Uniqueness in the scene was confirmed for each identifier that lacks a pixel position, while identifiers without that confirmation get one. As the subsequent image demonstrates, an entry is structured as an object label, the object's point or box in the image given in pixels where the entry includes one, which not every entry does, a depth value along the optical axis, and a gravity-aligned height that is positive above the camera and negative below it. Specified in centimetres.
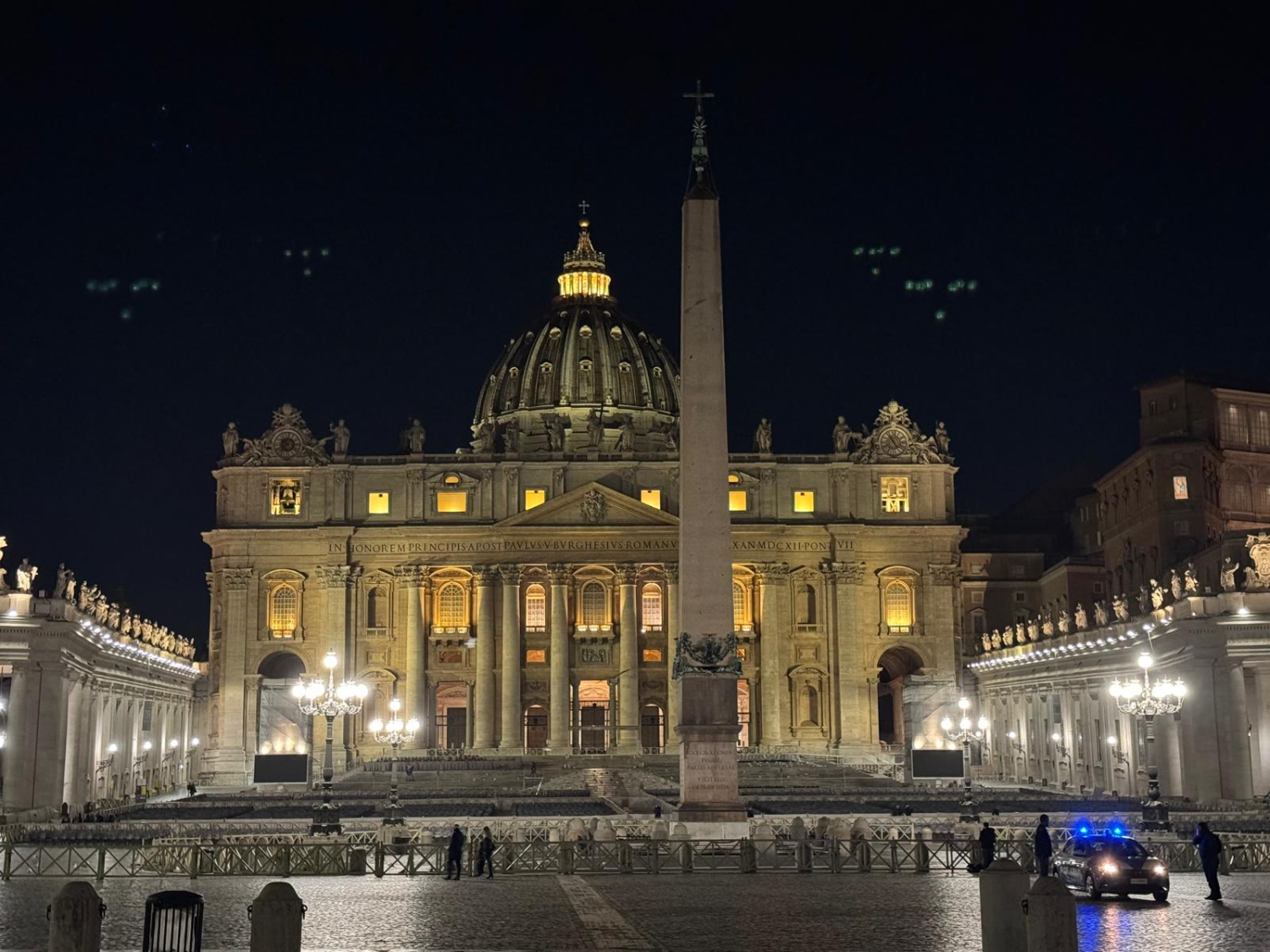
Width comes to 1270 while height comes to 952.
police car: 2594 -145
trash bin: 1455 -117
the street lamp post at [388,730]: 8913 +271
